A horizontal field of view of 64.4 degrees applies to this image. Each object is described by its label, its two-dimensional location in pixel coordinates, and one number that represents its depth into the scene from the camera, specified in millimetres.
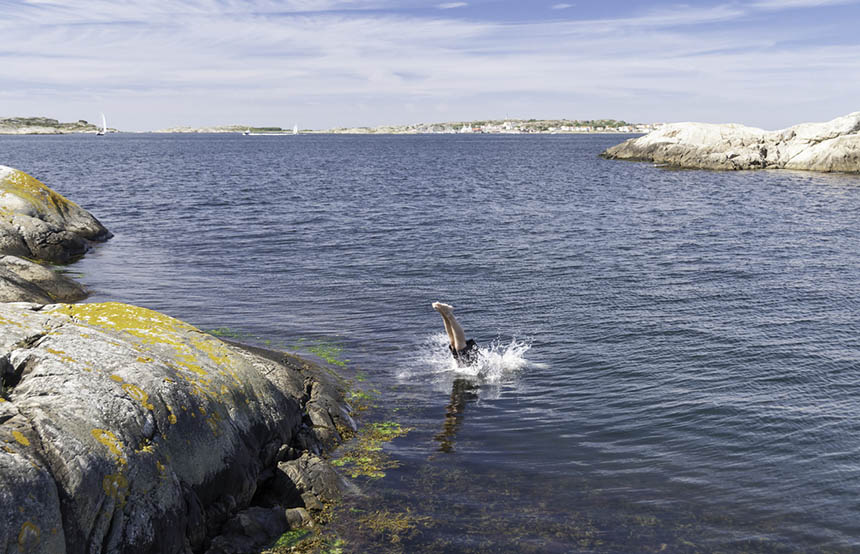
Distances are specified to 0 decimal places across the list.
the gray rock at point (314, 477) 10336
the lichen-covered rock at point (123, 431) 6641
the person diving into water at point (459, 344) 16769
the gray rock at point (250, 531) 8578
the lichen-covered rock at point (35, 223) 26375
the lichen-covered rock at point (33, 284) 15510
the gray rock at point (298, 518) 9547
